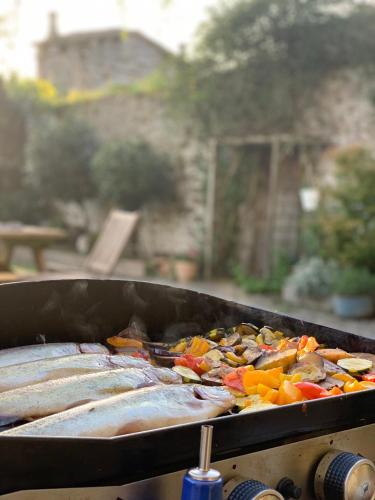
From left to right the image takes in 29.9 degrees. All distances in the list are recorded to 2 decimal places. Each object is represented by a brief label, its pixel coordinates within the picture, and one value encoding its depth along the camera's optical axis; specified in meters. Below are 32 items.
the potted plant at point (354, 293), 8.12
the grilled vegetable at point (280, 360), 1.99
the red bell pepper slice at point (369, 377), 1.91
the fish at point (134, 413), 1.42
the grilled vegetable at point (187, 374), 1.90
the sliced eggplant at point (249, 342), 2.19
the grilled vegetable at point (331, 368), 1.94
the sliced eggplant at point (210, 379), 1.89
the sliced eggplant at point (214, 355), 2.09
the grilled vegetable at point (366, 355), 2.09
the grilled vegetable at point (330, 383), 1.85
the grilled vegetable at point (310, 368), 1.88
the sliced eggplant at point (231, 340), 2.23
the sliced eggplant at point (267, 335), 2.25
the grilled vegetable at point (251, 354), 2.06
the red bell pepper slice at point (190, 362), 2.01
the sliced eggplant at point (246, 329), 2.35
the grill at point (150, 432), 1.25
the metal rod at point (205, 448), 1.24
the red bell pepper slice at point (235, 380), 1.85
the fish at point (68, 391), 1.59
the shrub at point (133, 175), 11.66
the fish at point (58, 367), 1.80
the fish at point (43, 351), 1.95
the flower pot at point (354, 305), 8.22
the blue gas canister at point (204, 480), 1.23
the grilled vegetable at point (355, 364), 1.98
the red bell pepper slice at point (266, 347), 2.14
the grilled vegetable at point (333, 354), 2.06
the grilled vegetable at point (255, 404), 1.63
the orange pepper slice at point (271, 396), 1.73
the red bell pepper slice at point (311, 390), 1.75
